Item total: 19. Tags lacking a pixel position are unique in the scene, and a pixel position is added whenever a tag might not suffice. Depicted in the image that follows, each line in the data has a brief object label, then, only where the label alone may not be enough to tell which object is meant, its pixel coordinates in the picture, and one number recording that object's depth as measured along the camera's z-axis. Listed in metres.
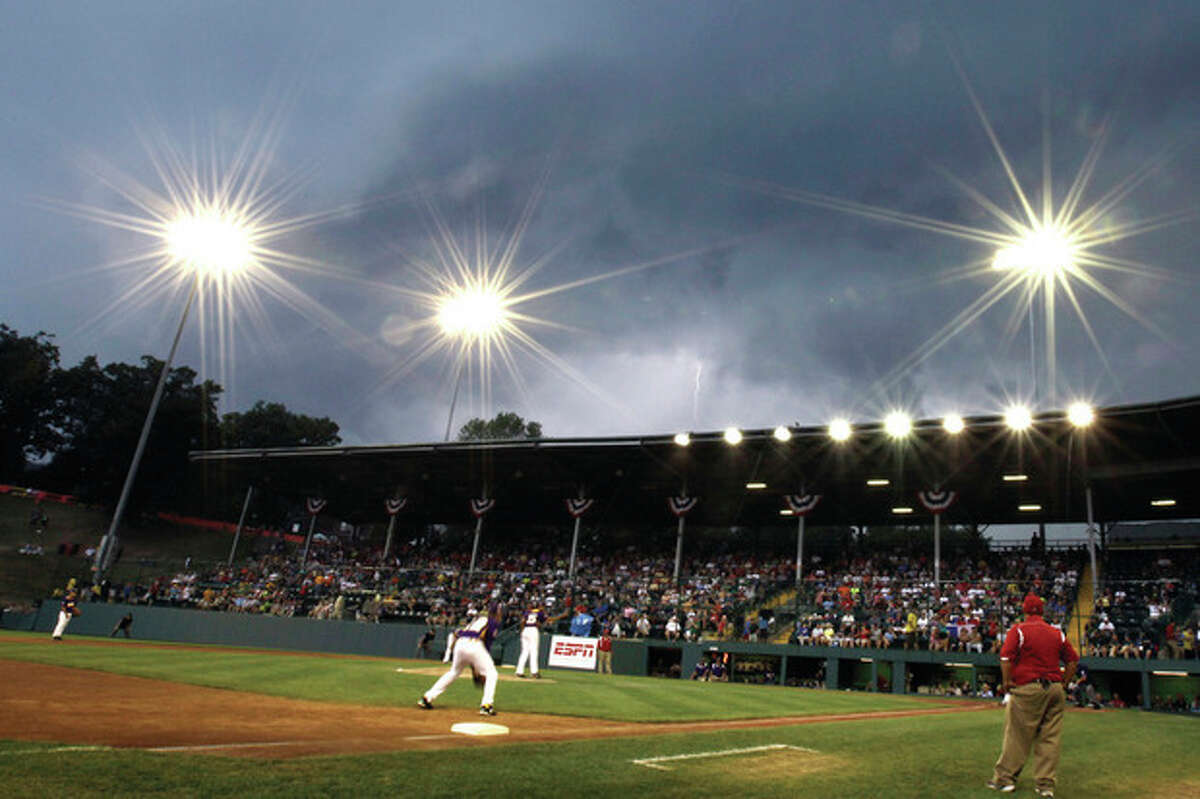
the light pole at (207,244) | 32.81
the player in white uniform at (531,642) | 18.31
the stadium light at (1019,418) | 25.22
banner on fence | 27.92
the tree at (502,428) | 84.75
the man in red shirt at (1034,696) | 6.23
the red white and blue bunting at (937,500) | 31.52
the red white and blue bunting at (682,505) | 35.94
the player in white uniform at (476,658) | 9.75
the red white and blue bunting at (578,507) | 37.91
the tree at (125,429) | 54.31
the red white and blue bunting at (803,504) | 33.78
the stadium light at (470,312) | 37.41
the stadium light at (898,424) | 26.79
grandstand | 25.34
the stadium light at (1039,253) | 23.02
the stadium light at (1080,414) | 23.92
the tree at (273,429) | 73.94
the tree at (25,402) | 56.12
